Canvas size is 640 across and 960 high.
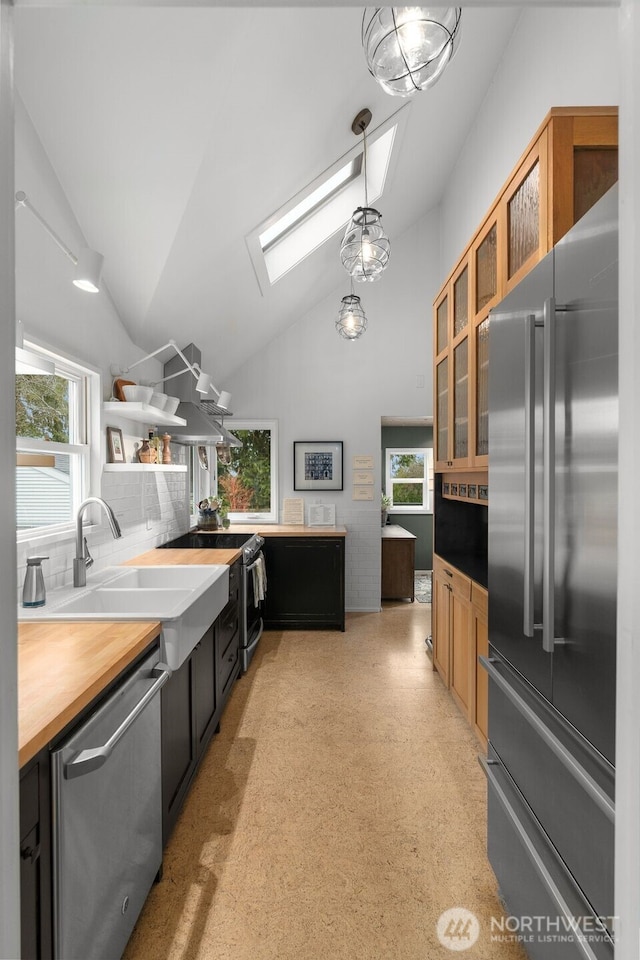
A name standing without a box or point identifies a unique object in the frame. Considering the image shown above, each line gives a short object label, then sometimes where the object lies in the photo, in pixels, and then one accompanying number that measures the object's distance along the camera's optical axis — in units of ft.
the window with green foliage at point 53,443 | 6.61
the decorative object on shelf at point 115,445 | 8.79
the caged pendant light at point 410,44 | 3.73
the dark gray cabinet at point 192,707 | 5.84
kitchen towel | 12.23
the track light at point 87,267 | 5.47
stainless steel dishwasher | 3.45
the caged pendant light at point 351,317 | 11.92
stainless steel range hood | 11.37
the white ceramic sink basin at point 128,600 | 6.97
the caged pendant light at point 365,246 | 7.86
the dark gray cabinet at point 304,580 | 14.56
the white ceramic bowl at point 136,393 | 8.65
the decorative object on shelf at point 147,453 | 9.98
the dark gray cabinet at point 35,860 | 3.04
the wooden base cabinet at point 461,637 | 8.07
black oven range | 11.46
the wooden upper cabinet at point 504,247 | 5.53
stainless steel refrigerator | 3.22
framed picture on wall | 16.46
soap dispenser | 6.03
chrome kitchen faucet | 6.82
